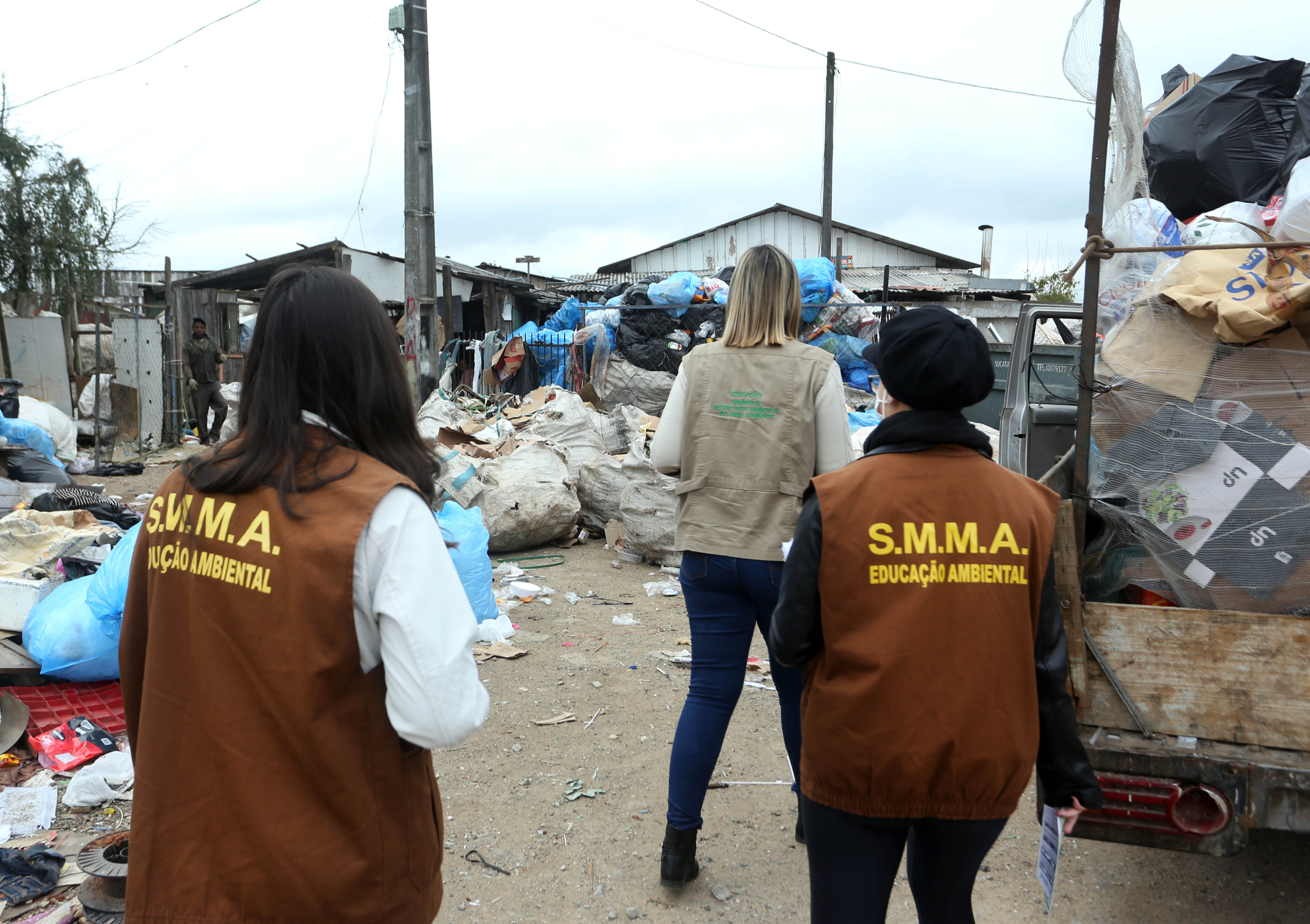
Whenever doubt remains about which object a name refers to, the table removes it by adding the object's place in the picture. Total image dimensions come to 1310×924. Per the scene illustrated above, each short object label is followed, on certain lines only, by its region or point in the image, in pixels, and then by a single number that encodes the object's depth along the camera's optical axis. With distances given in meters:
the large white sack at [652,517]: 6.45
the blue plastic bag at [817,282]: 11.26
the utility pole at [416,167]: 8.91
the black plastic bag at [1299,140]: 2.85
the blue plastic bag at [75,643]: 3.56
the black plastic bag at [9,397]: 8.45
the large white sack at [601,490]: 7.11
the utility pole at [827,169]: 16.00
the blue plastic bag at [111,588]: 3.57
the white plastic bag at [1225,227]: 2.57
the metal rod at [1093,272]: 2.16
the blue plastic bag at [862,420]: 8.18
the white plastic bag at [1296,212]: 2.35
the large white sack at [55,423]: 10.34
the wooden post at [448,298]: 12.39
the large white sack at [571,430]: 8.09
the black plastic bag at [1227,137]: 2.95
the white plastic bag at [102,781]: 3.10
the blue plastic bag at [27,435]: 7.71
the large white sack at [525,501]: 6.62
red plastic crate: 3.56
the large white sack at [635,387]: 10.81
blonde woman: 2.46
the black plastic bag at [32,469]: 7.04
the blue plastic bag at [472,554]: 4.64
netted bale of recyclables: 2.18
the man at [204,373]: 13.01
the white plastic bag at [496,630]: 4.89
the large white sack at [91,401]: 13.41
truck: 1.99
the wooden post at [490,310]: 17.66
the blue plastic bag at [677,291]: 11.70
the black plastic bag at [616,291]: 14.05
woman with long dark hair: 1.22
